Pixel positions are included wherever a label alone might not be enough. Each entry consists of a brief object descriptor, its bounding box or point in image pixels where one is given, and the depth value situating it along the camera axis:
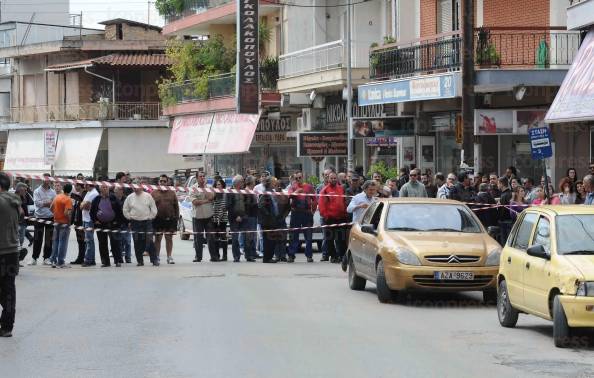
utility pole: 23.78
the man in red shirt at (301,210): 26.58
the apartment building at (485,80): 28.06
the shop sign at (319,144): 39.00
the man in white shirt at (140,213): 24.86
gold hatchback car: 16.48
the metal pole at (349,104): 35.91
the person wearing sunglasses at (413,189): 24.25
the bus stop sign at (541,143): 21.72
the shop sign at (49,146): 63.97
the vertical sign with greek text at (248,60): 43.44
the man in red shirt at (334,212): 25.62
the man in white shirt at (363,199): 23.91
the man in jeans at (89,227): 24.98
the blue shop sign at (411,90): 28.95
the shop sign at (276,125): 47.38
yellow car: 12.04
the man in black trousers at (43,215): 25.11
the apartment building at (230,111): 45.38
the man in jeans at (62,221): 24.66
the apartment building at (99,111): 62.66
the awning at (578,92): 22.55
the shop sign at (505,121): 28.27
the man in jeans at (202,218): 26.42
